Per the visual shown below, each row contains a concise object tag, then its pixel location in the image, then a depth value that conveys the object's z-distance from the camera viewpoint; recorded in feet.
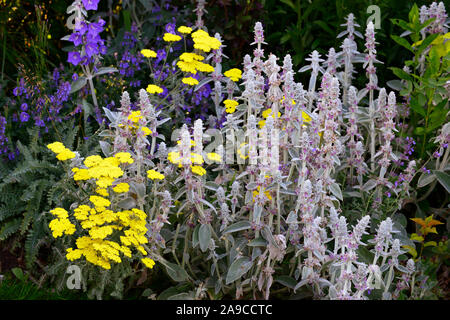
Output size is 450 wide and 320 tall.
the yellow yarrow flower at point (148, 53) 11.68
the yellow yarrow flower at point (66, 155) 8.95
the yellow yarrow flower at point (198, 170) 9.16
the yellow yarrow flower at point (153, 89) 10.99
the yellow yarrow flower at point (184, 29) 12.12
